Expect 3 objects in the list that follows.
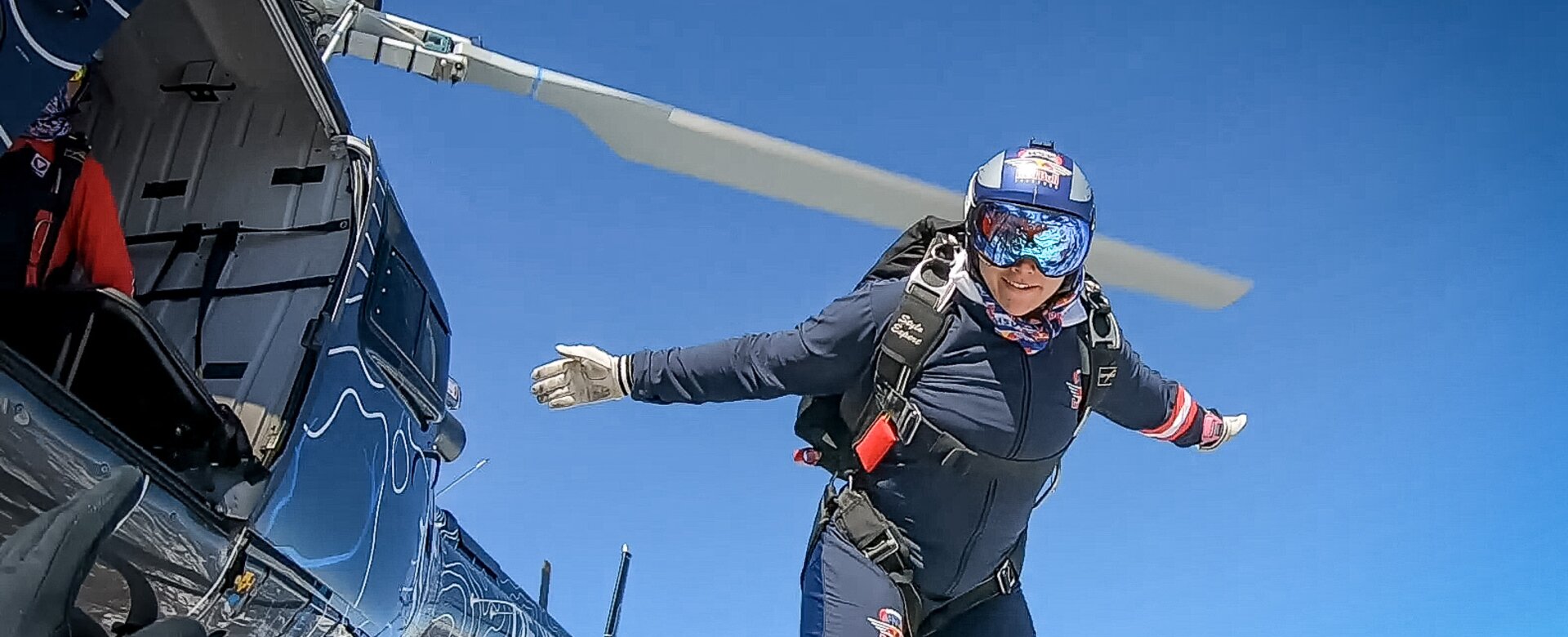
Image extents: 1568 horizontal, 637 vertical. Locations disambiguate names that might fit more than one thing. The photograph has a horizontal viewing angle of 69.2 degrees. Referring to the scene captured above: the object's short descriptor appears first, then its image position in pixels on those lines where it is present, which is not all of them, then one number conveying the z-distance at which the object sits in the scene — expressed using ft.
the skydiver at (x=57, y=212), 10.05
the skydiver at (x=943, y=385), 10.25
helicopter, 7.63
